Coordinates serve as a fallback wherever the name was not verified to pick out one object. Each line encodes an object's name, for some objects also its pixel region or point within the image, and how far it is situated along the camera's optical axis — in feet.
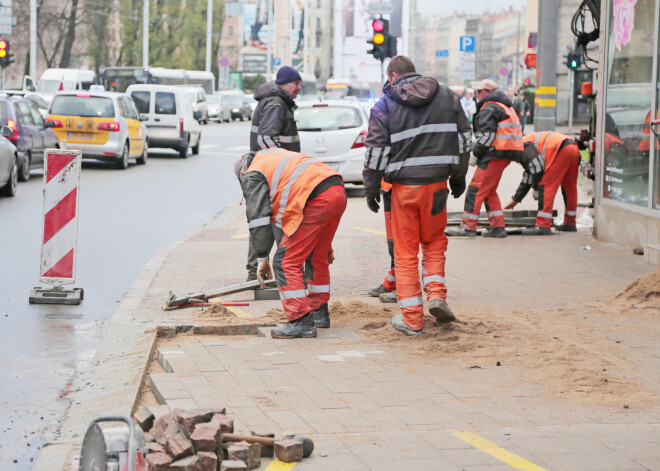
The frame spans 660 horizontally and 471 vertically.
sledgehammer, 16.20
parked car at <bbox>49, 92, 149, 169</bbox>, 82.07
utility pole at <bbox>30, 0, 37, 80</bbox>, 176.35
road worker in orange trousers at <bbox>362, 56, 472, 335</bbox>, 25.77
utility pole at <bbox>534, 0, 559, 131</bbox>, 54.70
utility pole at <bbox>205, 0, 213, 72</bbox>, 268.52
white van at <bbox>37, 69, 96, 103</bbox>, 151.23
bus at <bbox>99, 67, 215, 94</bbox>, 177.99
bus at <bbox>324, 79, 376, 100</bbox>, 282.09
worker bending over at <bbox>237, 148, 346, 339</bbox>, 24.17
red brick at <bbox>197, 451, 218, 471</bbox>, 15.44
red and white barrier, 31.01
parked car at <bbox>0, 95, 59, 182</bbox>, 68.03
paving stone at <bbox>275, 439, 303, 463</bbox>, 16.01
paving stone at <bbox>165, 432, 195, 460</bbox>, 15.48
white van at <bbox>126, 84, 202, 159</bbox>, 99.14
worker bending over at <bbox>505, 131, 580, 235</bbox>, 46.85
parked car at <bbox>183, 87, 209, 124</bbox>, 153.17
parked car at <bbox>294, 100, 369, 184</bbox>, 64.95
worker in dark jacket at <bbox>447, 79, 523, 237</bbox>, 44.55
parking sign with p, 158.86
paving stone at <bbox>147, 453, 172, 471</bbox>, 15.30
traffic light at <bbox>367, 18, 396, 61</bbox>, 78.33
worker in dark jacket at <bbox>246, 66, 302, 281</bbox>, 32.22
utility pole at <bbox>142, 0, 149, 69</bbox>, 226.99
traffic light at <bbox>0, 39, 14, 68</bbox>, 131.34
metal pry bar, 29.60
